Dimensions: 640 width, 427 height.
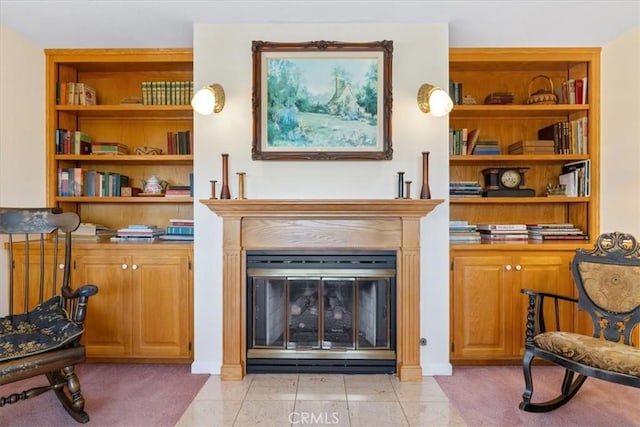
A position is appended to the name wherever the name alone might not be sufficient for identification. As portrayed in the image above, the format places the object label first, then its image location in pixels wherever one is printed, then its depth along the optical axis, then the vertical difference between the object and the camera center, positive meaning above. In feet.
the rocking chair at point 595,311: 6.73 -1.90
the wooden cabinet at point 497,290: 9.22 -1.89
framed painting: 8.81 +2.56
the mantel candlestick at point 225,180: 8.52 +0.69
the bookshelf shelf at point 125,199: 9.89 +0.30
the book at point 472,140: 9.98 +1.86
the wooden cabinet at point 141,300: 9.18 -2.13
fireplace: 8.48 -0.77
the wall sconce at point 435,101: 8.32 +2.42
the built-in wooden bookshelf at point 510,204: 9.23 +0.21
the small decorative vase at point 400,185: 8.55 +0.59
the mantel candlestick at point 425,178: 8.45 +0.74
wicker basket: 9.91 +2.96
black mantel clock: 10.00 +0.73
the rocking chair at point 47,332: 6.03 -2.05
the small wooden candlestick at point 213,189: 8.61 +0.49
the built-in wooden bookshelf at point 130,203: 9.19 +0.23
